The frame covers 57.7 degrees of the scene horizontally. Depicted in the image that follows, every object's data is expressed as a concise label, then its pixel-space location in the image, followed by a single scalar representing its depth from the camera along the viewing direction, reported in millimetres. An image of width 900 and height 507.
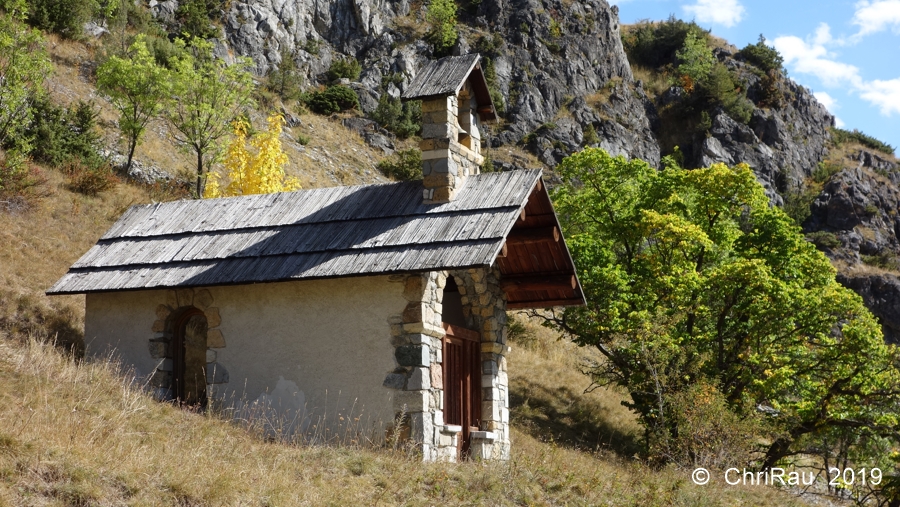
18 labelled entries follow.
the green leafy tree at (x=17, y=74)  17688
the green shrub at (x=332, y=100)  41000
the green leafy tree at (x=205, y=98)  21781
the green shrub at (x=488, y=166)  40719
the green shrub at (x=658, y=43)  60750
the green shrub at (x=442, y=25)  48656
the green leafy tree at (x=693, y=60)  56781
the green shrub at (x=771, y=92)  57094
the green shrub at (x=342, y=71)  45000
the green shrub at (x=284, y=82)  39625
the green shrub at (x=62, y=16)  31141
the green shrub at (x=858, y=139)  60469
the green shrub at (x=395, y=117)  42125
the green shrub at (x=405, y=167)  36562
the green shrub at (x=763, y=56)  59750
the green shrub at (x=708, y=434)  13242
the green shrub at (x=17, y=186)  18453
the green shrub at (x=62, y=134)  21312
